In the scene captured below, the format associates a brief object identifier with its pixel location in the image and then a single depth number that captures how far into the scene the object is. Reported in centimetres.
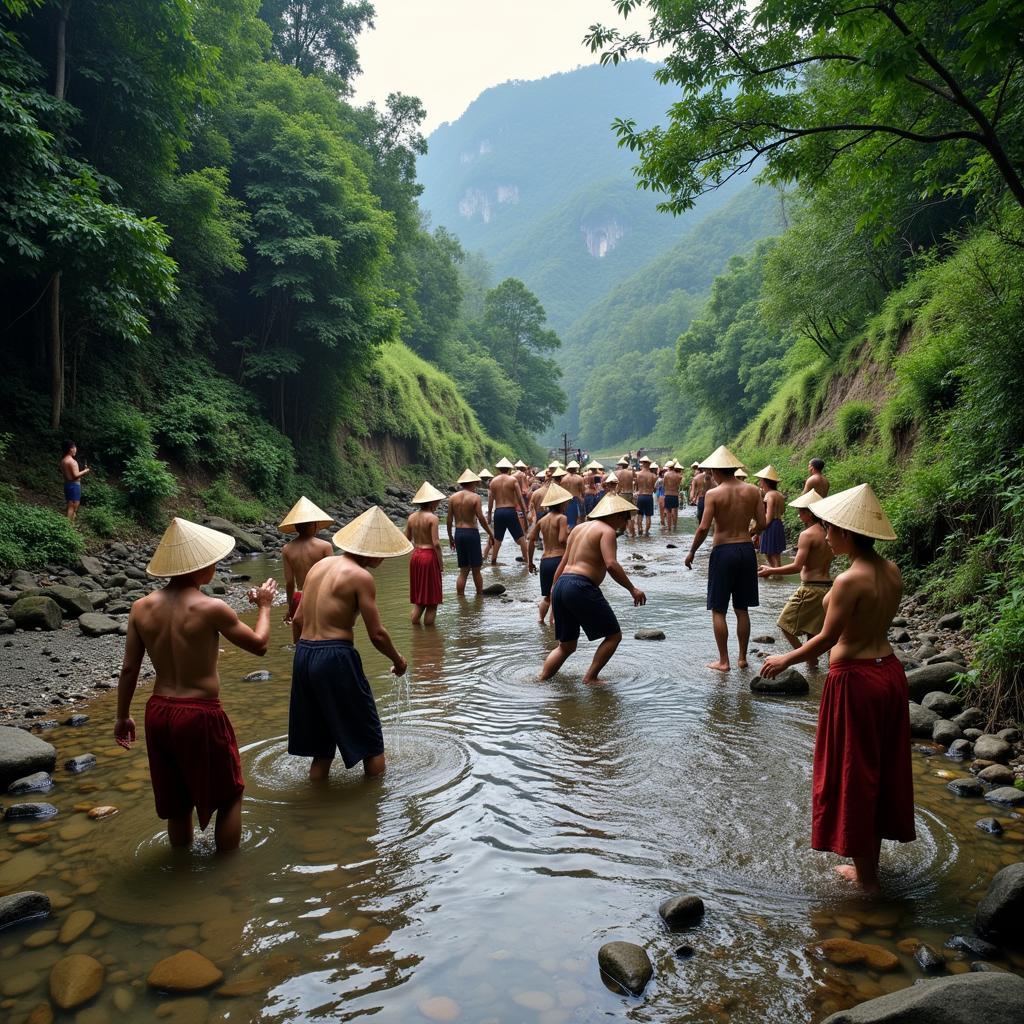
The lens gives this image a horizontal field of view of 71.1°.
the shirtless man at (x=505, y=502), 1411
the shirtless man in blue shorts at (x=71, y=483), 1346
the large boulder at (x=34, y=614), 910
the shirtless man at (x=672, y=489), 2331
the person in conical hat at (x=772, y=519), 1100
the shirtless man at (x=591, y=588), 721
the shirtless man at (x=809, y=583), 738
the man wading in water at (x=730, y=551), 770
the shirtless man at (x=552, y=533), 927
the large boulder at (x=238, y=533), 1741
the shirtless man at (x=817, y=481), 1006
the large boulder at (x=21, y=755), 505
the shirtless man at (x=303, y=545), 693
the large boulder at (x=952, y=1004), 252
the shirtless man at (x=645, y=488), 2077
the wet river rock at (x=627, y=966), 304
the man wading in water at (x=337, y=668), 479
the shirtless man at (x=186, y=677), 383
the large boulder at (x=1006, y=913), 320
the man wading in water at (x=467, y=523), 1149
